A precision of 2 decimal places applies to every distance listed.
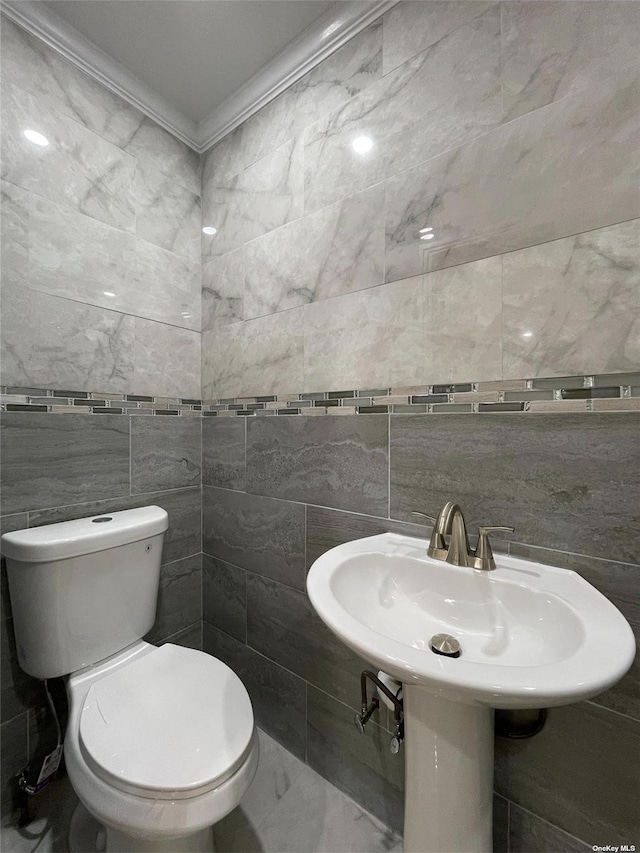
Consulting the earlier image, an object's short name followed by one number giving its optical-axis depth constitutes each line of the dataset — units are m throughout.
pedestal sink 0.51
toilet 0.77
